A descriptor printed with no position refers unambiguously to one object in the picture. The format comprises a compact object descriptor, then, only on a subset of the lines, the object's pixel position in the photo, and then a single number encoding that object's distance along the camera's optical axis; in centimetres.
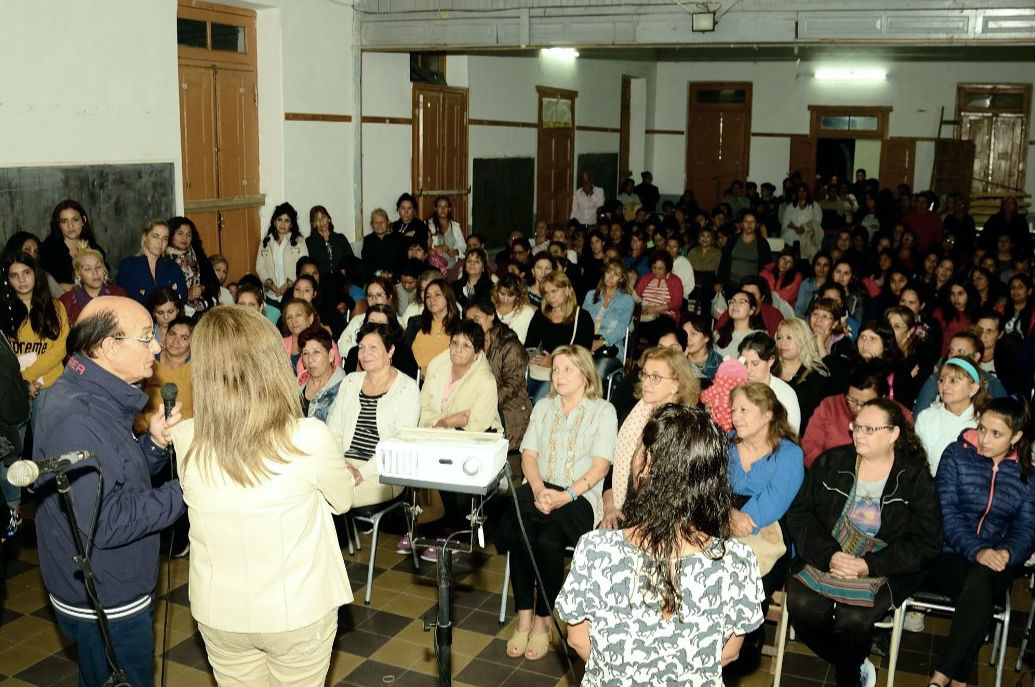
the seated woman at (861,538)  351
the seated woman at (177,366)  479
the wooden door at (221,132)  770
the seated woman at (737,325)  585
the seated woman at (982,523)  357
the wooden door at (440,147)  1054
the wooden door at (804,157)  1670
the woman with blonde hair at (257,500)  223
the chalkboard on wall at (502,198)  1207
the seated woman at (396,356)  549
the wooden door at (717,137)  1703
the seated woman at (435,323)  582
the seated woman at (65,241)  611
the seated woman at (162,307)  548
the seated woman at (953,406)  424
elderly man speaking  241
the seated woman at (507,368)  528
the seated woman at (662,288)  776
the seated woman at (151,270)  648
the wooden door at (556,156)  1367
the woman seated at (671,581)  215
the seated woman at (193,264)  677
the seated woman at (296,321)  546
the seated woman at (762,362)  457
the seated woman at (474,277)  761
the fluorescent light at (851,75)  1616
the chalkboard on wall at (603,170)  1523
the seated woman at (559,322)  627
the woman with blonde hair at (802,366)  491
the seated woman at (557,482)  391
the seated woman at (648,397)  408
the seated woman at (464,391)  488
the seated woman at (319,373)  487
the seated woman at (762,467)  370
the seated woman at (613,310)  684
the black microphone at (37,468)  187
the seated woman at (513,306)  645
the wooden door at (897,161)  1612
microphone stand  208
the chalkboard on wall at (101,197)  613
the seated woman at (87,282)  560
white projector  240
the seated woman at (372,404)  453
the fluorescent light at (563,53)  1342
